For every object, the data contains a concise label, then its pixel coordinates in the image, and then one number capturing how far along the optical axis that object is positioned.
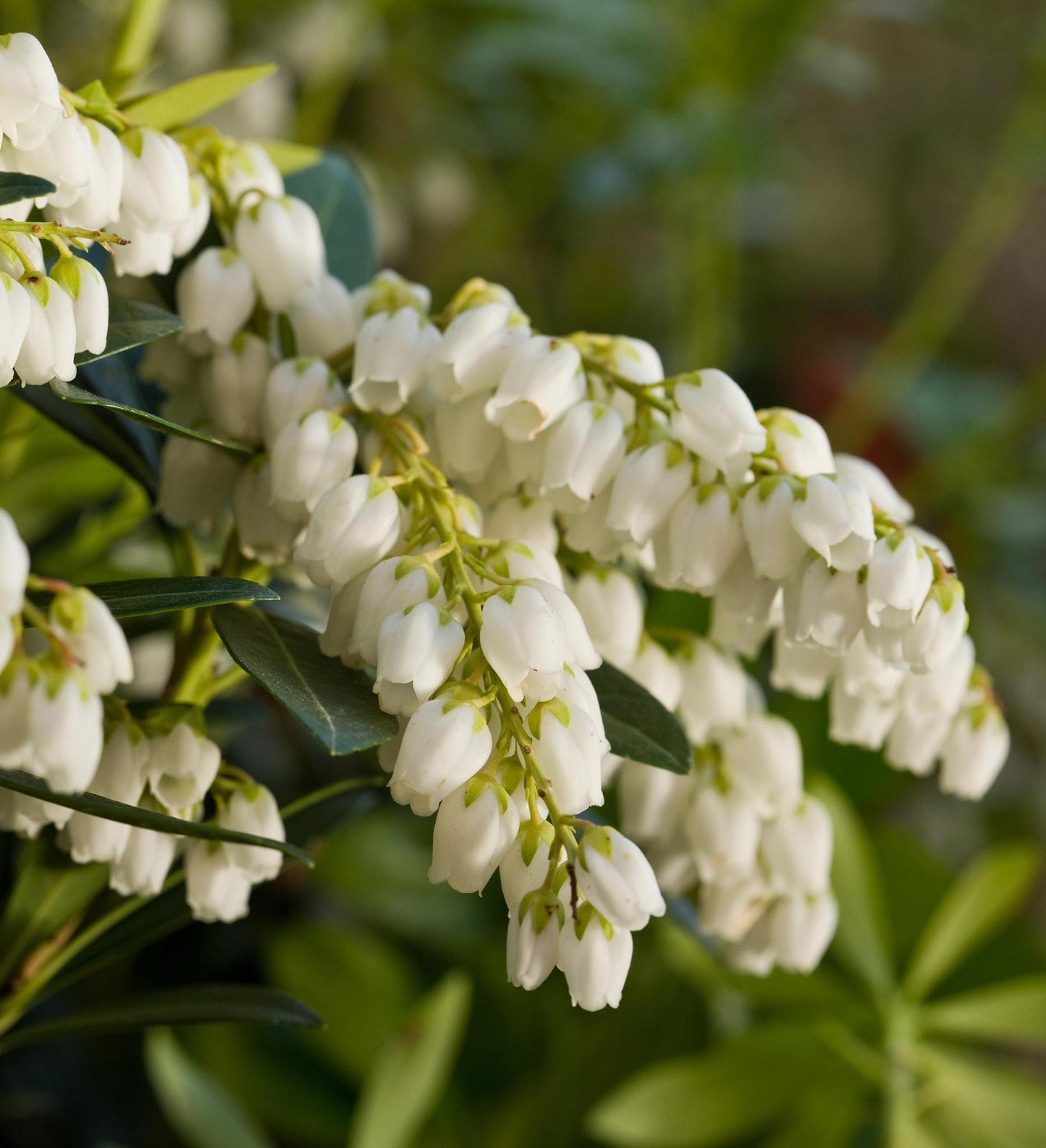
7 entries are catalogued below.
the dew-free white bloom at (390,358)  0.23
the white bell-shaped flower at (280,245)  0.24
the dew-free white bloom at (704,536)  0.23
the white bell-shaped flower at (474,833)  0.22
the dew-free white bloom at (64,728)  0.21
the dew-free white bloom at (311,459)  0.23
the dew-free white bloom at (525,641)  0.22
